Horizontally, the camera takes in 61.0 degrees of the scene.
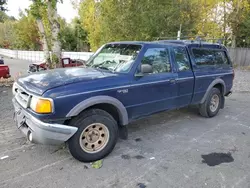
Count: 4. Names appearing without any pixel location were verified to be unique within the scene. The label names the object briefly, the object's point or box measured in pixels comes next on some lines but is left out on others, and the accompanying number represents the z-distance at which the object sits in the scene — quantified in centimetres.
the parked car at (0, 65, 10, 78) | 882
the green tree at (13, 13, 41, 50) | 3784
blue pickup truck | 287
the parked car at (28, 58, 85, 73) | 1227
